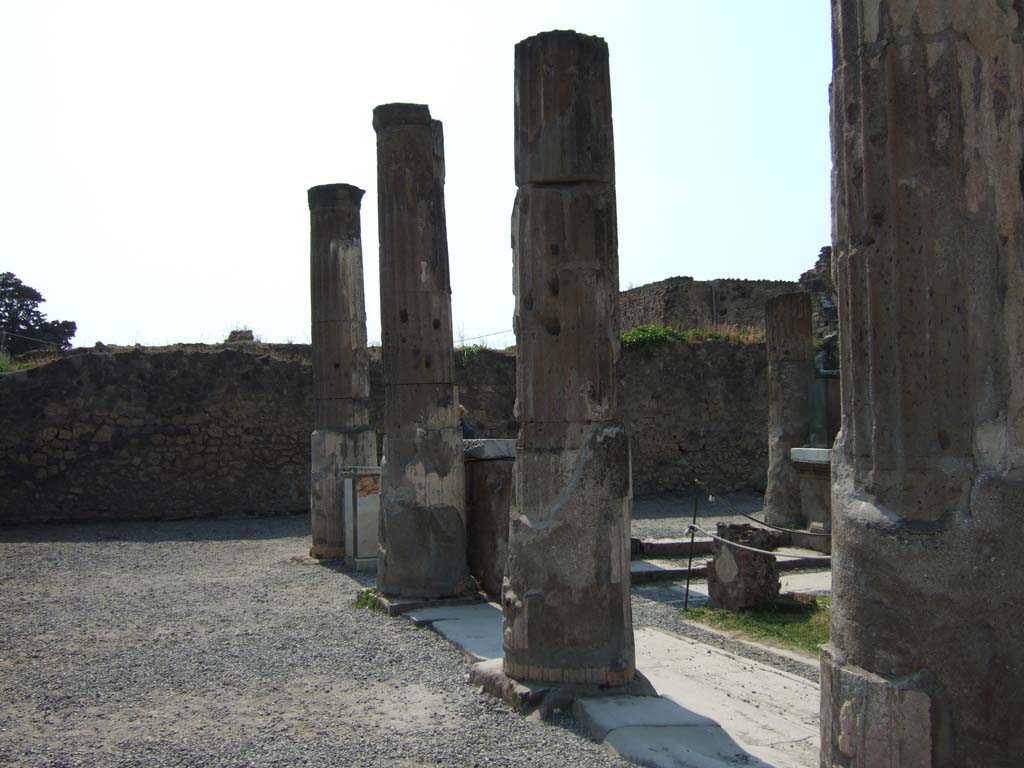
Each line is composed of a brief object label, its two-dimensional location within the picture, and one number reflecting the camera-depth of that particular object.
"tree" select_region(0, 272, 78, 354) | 29.36
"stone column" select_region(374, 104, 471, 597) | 8.68
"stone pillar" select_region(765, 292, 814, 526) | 13.23
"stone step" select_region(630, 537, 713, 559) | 11.02
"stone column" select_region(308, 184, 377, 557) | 11.95
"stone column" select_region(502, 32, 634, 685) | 5.44
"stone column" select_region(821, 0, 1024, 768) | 2.76
